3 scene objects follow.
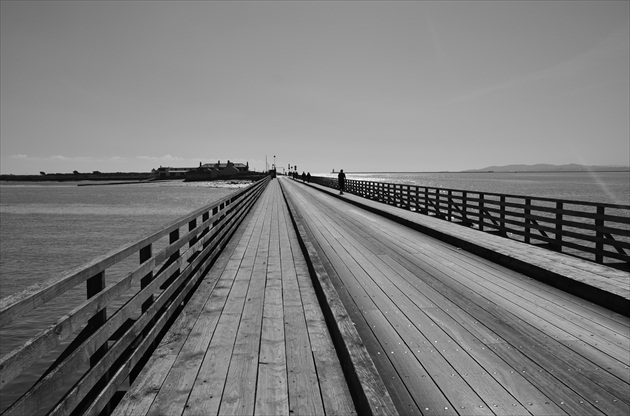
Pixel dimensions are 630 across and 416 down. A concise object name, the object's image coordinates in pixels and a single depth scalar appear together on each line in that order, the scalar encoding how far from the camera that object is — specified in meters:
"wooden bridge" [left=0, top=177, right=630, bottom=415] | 3.18
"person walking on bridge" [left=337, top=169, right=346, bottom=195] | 36.31
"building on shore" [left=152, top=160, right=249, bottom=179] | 187.62
